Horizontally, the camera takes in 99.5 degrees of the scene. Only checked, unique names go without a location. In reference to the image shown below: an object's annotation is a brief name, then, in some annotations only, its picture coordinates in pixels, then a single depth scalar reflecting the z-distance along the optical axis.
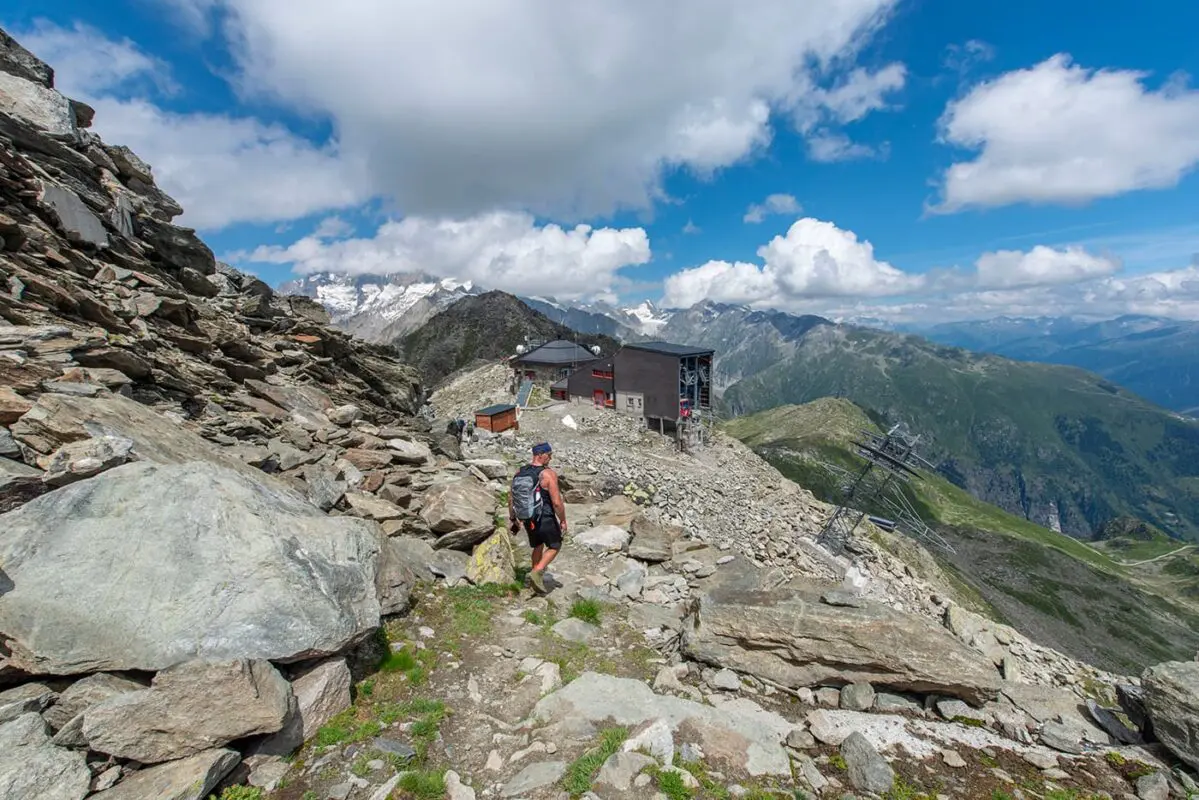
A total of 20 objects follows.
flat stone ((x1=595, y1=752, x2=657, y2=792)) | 5.79
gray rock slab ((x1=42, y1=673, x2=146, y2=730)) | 5.14
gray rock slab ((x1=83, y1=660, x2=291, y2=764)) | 5.02
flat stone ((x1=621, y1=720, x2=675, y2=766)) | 6.33
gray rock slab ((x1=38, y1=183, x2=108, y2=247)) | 16.89
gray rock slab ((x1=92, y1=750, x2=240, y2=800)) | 4.73
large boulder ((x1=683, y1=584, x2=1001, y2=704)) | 8.46
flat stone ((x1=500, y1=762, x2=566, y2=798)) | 5.86
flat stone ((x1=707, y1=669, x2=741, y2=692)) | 8.64
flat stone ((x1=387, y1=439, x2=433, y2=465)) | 17.06
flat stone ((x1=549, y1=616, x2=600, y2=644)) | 9.96
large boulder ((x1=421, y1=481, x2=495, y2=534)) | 13.29
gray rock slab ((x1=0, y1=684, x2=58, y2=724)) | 4.89
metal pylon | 31.94
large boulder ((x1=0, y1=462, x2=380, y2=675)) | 5.65
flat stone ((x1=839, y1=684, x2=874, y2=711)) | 8.30
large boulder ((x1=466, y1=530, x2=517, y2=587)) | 11.78
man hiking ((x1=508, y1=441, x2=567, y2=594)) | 11.28
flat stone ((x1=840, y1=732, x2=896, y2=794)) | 6.42
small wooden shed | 43.19
